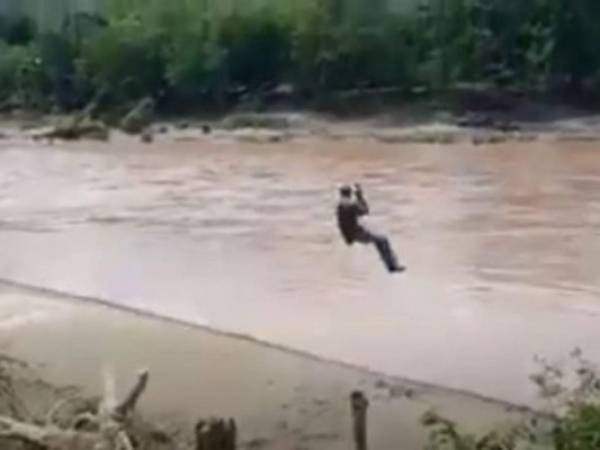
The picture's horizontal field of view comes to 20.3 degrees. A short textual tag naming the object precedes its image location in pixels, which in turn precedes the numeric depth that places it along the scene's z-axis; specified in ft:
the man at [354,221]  34.30
